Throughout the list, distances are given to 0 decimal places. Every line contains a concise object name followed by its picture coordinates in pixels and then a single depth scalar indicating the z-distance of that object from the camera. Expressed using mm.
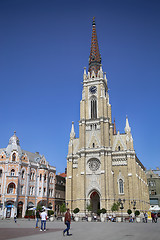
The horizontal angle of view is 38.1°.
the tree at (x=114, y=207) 49391
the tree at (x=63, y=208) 53950
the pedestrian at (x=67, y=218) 16269
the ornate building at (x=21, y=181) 52906
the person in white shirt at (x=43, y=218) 19066
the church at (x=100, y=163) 53688
